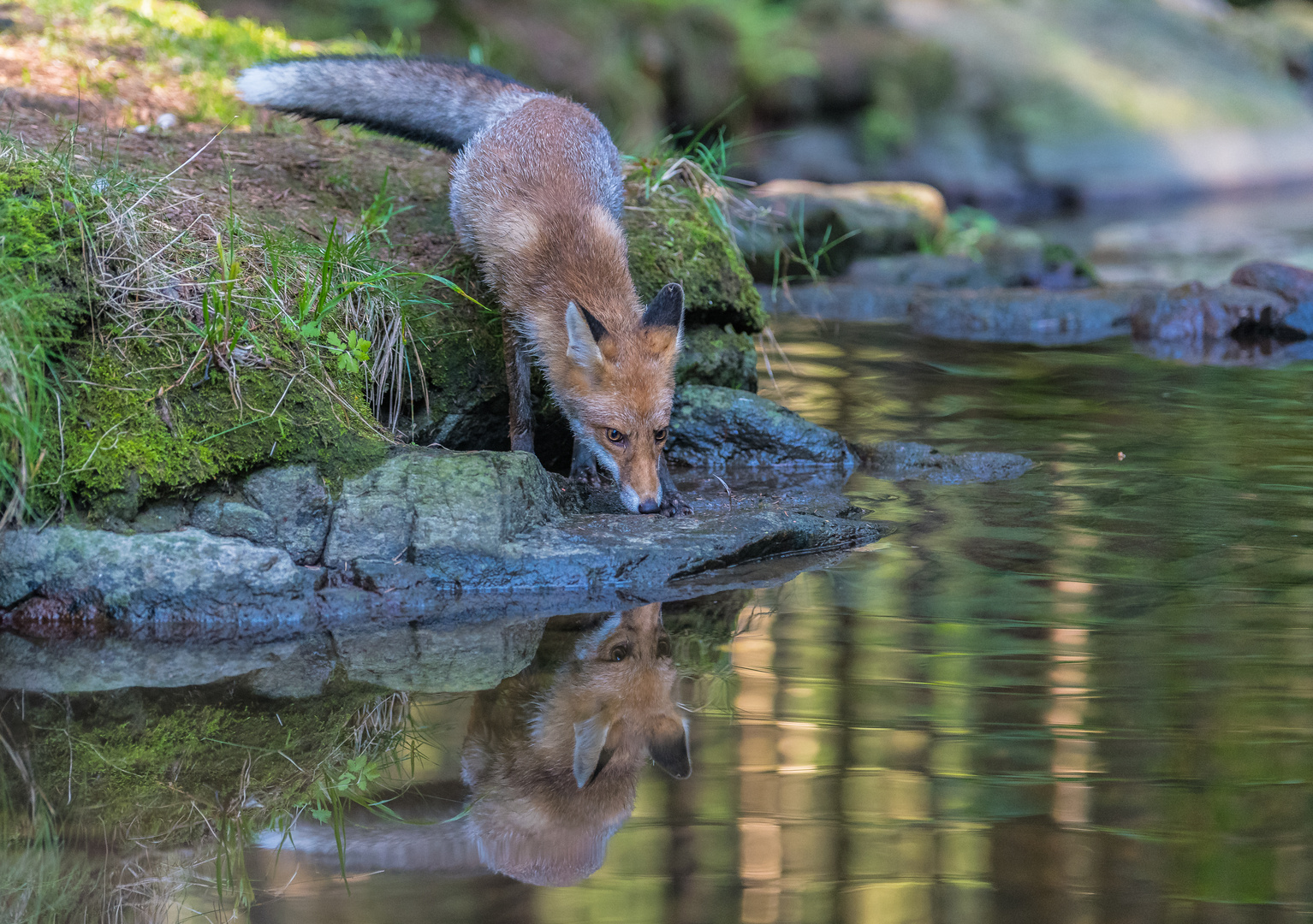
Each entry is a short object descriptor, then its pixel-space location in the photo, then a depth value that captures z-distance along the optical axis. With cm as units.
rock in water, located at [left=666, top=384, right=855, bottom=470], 1248
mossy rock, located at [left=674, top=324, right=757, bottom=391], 1329
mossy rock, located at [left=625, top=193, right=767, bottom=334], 1283
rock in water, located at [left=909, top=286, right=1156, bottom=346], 2014
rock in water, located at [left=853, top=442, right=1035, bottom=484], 1189
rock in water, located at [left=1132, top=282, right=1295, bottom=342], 1930
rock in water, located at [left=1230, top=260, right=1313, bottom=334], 1953
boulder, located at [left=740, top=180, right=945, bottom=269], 2260
